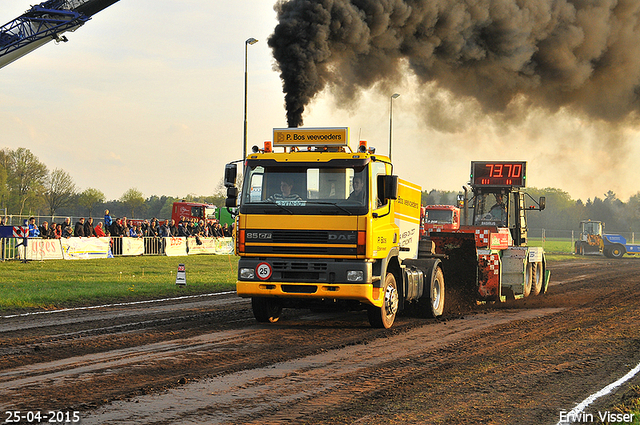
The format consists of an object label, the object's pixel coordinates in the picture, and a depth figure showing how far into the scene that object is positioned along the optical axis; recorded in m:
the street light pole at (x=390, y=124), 34.06
